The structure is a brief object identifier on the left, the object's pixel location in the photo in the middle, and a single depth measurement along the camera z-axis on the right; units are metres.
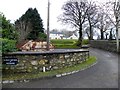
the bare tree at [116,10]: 13.01
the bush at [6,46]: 5.47
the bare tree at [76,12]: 19.60
